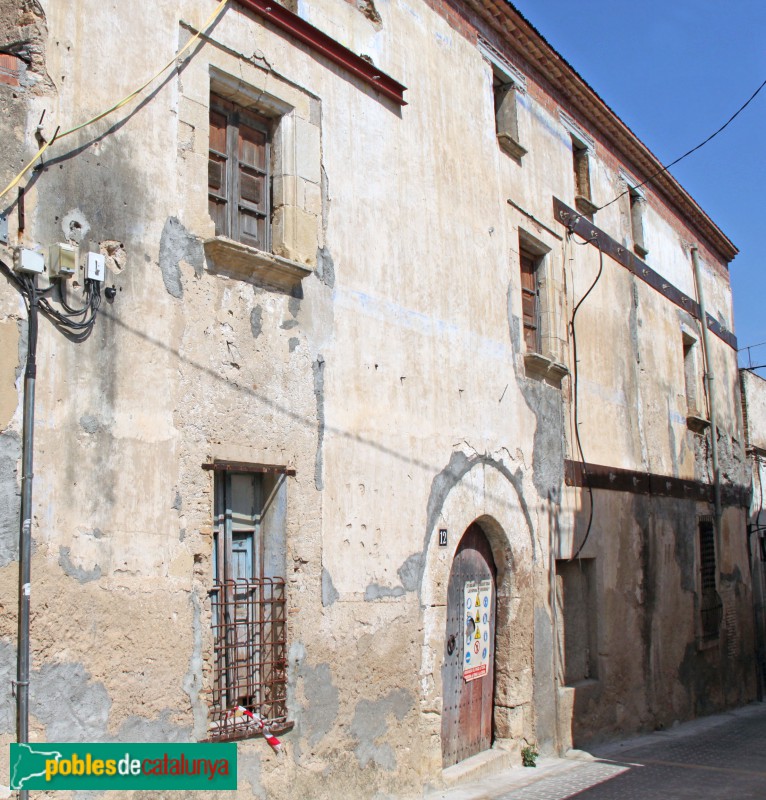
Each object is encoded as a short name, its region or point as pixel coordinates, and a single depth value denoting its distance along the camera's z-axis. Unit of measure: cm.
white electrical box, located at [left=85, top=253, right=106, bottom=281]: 534
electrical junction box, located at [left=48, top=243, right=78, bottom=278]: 517
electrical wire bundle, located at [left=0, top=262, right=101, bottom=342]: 508
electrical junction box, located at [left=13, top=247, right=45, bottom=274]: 500
